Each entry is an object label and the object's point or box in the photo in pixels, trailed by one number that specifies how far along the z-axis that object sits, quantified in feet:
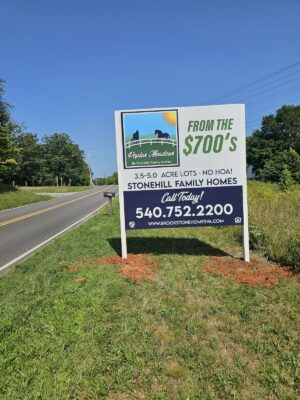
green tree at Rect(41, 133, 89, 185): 339.57
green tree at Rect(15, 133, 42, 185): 248.93
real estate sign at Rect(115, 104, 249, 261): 23.94
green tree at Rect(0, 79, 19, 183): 119.03
